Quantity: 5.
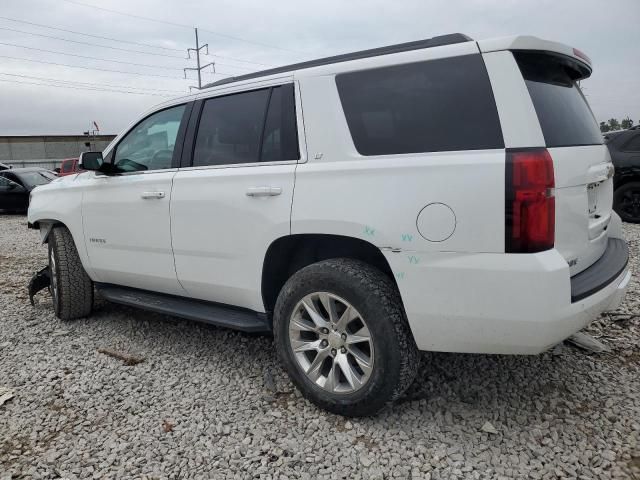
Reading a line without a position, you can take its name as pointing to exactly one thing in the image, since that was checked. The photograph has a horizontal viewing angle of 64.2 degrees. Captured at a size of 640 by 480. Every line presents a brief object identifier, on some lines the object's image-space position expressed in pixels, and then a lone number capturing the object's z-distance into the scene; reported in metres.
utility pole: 56.19
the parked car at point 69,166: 19.17
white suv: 2.22
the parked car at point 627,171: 8.19
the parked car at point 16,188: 13.83
